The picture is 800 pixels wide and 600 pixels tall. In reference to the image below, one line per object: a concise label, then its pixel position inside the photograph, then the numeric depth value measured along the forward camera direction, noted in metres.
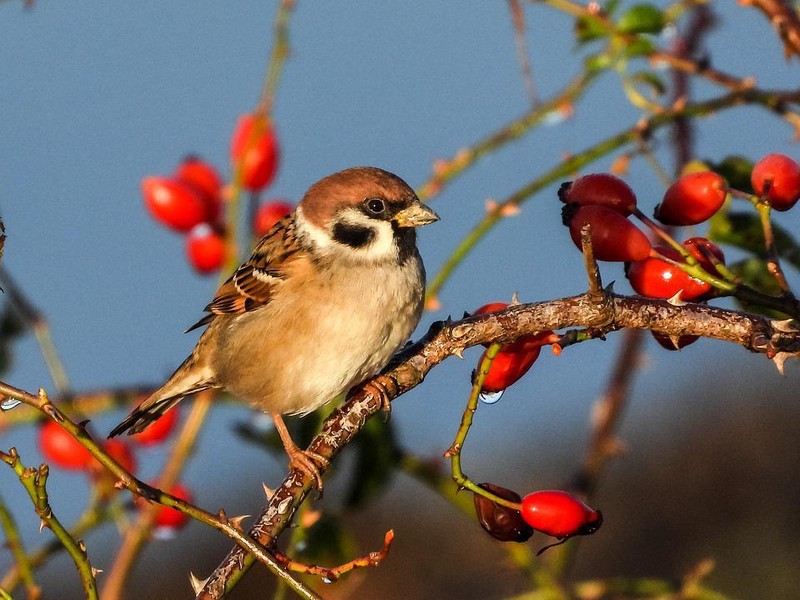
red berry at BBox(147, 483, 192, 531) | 4.40
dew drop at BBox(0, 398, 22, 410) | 2.56
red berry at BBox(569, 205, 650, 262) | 3.28
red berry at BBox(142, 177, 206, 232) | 5.20
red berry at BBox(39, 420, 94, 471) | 4.82
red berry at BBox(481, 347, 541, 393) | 3.44
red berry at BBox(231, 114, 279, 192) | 4.90
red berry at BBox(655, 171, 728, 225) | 3.41
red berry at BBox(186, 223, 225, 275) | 5.18
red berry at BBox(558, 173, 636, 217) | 3.37
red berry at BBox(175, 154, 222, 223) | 5.38
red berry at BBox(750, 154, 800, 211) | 3.28
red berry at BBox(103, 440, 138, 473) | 4.91
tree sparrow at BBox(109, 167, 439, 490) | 4.95
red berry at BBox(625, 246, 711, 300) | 3.35
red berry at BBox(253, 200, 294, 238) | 5.41
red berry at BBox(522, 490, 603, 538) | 3.04
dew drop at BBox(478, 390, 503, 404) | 3.42
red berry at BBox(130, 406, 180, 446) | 5.10
